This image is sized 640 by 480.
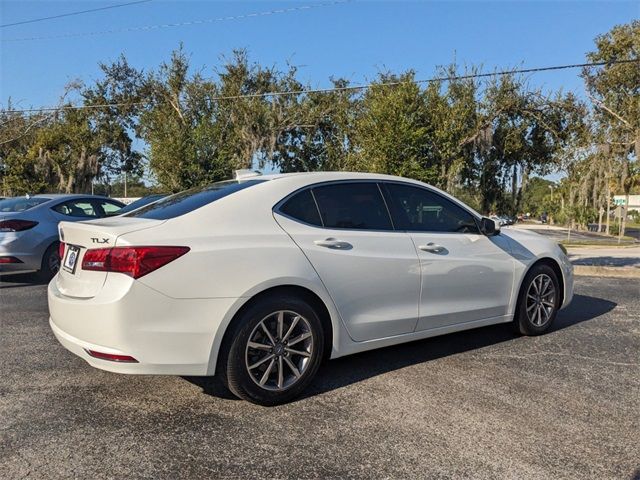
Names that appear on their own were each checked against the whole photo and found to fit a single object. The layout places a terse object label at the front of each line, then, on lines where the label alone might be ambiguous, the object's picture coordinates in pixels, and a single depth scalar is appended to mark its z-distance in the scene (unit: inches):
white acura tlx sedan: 124.0
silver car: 312.5
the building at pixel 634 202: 3799.7
